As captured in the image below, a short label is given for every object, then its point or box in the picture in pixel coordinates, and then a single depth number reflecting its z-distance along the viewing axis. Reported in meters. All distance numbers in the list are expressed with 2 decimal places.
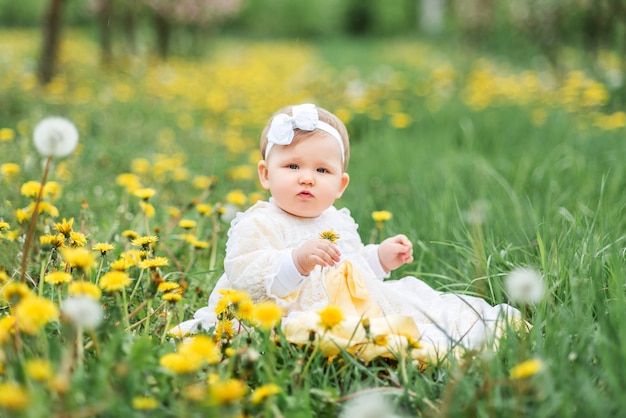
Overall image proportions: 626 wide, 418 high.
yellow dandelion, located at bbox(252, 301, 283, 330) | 1.40
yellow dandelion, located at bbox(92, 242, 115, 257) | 1.86
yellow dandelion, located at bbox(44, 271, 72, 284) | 1.56
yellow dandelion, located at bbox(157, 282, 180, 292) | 1.70
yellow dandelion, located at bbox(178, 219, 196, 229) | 2.28
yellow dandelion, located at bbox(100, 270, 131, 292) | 1.50
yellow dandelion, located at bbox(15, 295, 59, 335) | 1.22
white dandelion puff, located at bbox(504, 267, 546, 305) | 1.42
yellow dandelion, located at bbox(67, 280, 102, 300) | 1.36
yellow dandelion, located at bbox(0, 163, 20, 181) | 2.59
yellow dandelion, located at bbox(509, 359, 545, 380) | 1.22
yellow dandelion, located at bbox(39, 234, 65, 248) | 1.80
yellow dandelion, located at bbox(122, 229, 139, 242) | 2.07
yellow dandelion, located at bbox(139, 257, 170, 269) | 1.72
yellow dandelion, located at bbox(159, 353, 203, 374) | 1.21
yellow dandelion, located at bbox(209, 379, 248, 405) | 1.12
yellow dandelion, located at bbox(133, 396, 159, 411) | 1.25
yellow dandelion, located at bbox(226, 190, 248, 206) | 2.72
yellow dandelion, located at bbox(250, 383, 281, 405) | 1.30
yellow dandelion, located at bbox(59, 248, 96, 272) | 1.37
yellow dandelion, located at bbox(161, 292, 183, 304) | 1.63
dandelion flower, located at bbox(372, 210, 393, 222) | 2.32
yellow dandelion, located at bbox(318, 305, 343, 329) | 1.48
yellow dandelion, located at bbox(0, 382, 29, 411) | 1.01
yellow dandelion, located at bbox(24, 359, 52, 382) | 1.14
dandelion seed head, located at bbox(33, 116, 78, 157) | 1.81
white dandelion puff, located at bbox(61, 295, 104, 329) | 1.26
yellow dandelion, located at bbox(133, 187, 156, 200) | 2.28
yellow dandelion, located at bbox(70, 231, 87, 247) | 1.89
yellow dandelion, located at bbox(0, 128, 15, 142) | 3.21
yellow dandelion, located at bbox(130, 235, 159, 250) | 1.90
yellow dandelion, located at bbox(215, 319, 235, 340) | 1.74
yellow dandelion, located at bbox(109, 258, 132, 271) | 1.62
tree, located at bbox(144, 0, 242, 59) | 10.98
